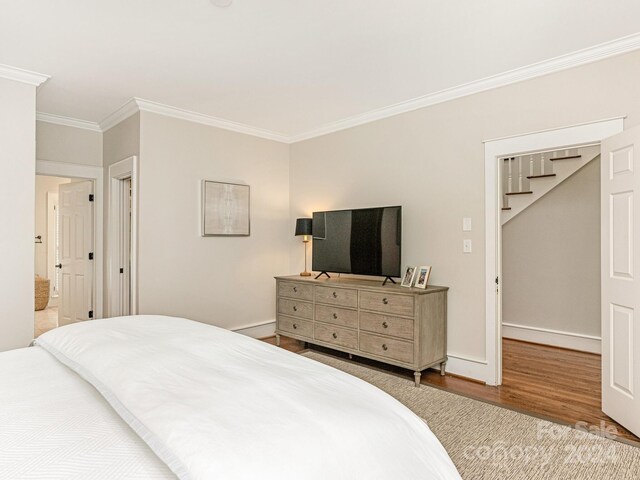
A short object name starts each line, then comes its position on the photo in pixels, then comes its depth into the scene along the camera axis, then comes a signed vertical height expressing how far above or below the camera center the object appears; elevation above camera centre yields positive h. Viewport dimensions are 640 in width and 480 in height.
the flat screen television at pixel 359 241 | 3.73 -0.01
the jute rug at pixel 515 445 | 2.02 -1.21
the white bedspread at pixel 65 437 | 0.93 -0.55
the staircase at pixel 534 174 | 4.38 +0.79
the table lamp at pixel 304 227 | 4.55 +0.16
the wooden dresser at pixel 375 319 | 3.31 -0.75
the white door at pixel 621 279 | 2.39 -0.26
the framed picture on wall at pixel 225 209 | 4.31 +0.37
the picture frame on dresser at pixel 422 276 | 3.50 -0.33
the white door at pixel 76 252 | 4.69 -0.14
